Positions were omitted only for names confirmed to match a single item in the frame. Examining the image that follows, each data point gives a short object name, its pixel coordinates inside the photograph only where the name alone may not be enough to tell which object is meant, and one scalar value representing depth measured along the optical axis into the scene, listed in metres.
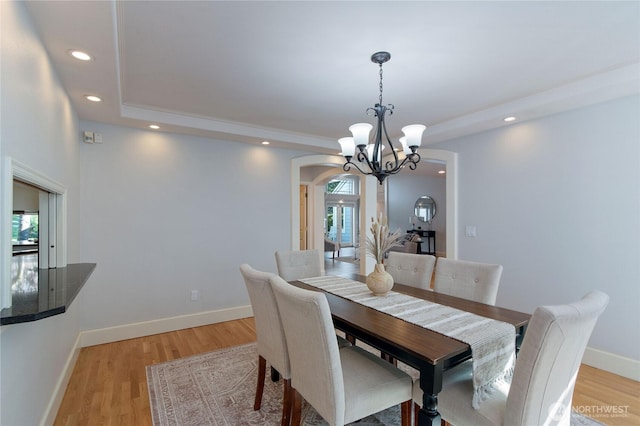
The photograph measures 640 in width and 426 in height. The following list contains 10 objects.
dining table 1.36
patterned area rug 2.06
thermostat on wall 3.22
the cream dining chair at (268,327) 1.84
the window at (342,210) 12.16
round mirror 9.58
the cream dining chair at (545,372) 1.16
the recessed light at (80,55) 1.94
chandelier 2.20
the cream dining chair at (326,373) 1.42
